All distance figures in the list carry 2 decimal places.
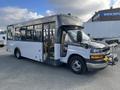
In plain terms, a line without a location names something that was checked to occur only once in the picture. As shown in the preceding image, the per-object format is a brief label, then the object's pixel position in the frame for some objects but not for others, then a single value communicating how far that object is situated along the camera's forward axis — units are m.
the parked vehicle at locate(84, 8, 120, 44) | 11.41
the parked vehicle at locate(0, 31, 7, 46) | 11.15
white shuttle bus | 3.82
